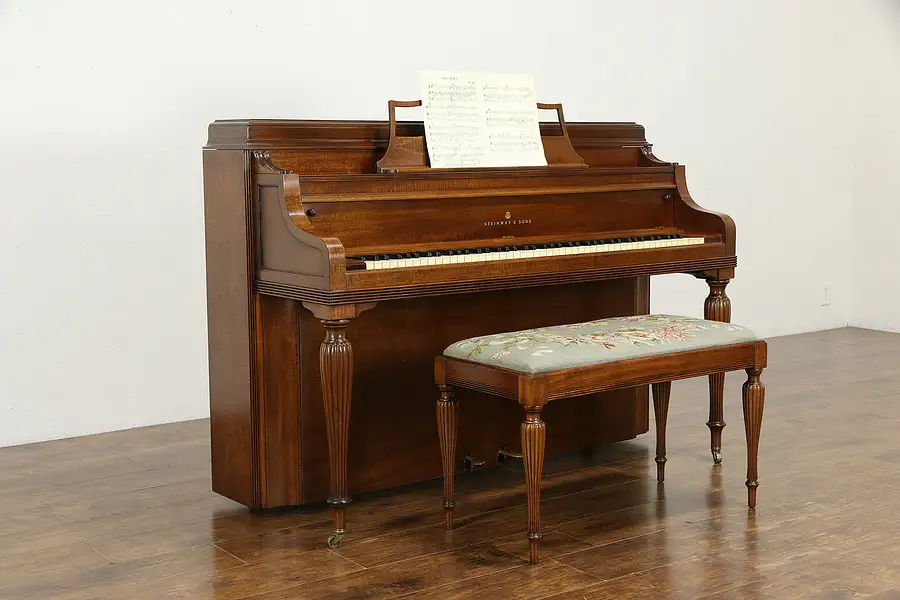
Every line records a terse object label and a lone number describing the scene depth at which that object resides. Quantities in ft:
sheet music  11.59
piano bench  9.77
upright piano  10.41
